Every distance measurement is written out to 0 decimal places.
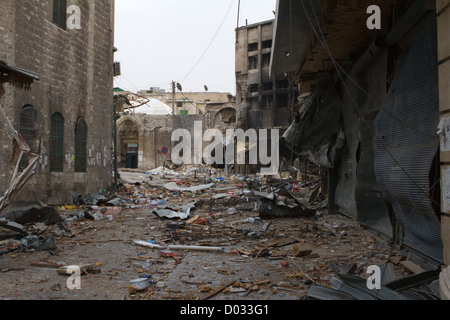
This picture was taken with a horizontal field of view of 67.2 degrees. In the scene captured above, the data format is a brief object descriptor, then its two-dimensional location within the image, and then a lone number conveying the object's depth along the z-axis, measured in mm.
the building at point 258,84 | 31609
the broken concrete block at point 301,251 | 5086
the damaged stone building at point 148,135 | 36062
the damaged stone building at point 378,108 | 3551
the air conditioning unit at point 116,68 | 16109
